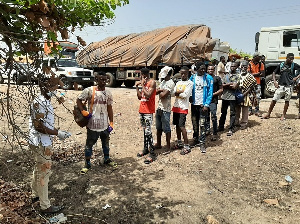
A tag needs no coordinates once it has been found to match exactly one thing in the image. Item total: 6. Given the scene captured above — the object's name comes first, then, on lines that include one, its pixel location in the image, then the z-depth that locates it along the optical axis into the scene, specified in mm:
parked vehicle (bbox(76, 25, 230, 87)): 11984
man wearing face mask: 3195
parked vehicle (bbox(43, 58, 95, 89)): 13367
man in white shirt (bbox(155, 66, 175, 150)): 4969
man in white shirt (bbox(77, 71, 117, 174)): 4238
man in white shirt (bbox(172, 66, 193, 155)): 5066
